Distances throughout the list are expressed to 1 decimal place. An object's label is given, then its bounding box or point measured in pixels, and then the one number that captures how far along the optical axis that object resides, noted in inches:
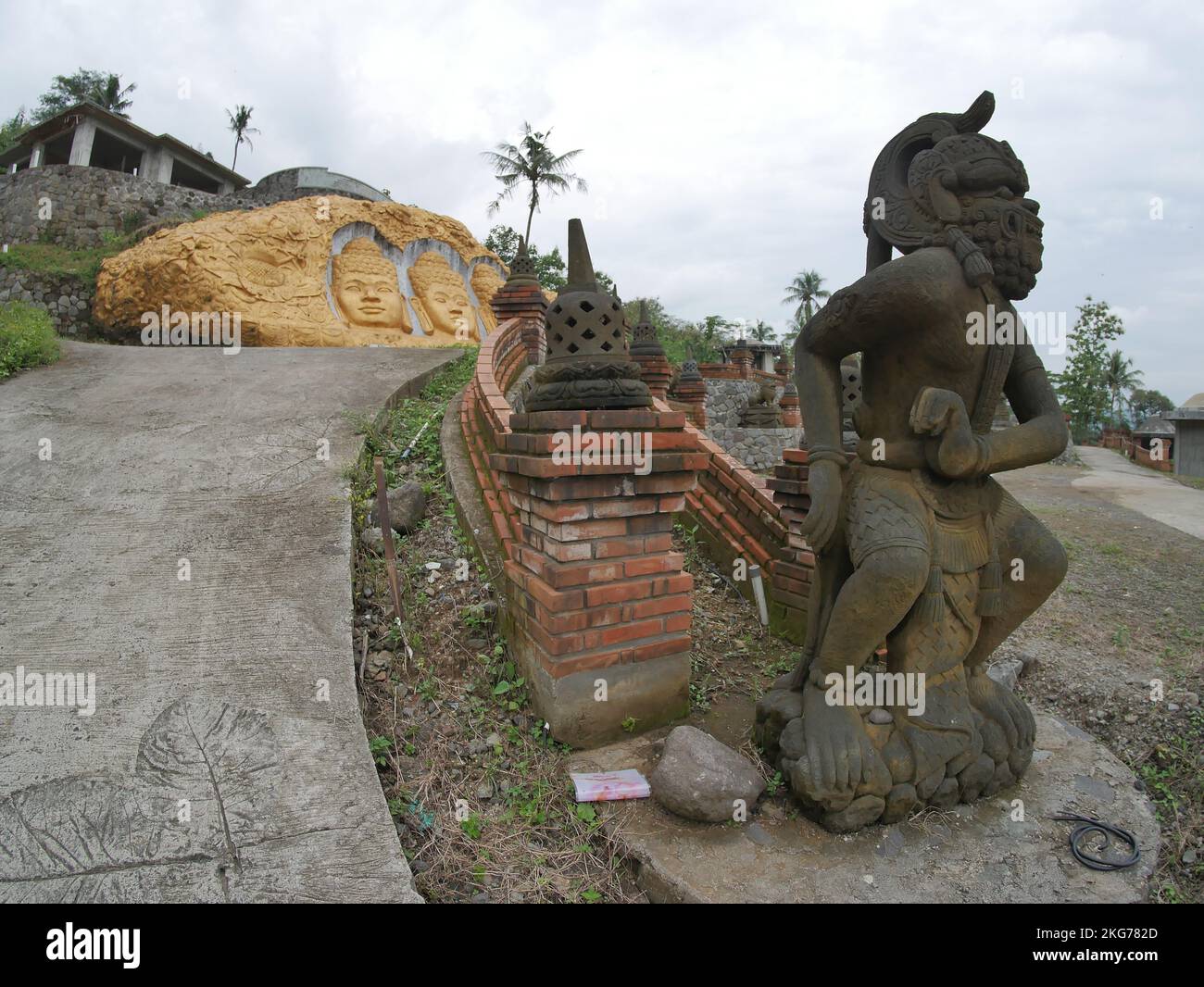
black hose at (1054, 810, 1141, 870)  77.0
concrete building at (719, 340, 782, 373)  1023.0
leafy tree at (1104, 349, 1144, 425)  1225.4
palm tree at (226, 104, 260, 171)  1307.8
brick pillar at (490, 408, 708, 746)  97.4
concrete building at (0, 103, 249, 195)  762.2
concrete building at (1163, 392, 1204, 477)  786.8
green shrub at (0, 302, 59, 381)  234.8
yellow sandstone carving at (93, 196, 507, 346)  424.2
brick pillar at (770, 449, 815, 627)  141.6
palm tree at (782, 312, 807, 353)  1317.9
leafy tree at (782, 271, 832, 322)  1546.5
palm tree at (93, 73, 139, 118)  1166.2
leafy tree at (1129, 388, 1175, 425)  1723.7
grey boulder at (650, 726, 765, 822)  81.9
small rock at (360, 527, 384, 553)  141.6
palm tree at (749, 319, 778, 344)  1503.4
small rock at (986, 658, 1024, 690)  140.1
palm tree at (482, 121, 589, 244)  885.2
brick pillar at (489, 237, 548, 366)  273.7
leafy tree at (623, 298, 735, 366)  1061.8
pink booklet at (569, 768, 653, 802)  87.6
